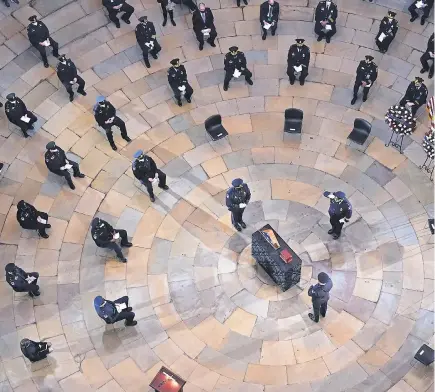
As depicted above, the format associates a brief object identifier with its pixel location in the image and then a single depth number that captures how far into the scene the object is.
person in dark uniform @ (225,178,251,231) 20.81
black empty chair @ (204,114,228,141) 24.52
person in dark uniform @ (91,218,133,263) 20.62
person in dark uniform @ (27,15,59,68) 25.38
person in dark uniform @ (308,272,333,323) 18.91
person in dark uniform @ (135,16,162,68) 25.59
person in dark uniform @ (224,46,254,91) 24.67
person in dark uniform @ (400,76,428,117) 23.42
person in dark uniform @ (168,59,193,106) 24.32
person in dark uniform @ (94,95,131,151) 23.14
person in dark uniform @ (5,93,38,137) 23.61
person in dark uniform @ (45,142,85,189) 22.31
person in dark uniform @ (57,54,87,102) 24.45
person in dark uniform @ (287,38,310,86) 24.62
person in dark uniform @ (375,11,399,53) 25.53
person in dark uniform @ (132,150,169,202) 21.73
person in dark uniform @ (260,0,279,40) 26.17
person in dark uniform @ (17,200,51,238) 21.38
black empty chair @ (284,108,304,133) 24.28
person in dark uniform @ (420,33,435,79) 25.16
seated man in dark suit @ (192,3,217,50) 25.77
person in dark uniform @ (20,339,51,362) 19.02
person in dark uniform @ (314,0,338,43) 26.09
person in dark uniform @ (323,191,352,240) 20.48
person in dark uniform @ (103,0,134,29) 26.94
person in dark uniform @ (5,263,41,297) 20.12
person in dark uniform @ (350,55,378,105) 23.92
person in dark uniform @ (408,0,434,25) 26.67
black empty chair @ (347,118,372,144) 23.80
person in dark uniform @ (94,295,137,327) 19.33
